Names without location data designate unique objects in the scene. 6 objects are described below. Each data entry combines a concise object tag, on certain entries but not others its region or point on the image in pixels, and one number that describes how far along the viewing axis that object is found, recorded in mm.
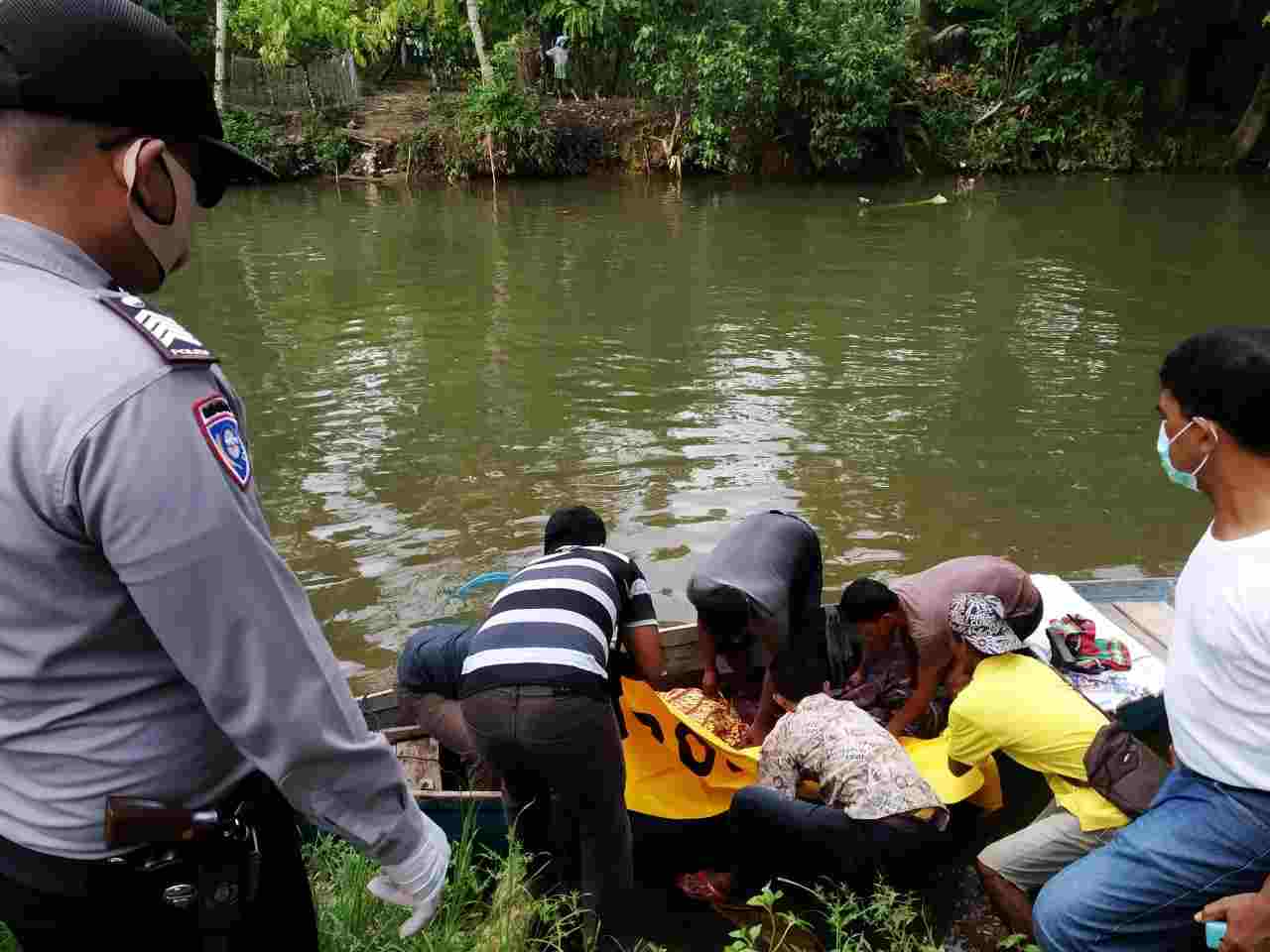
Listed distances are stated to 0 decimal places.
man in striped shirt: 3094
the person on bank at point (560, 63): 24873
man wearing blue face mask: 2201
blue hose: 4898
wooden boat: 3572
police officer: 1231
